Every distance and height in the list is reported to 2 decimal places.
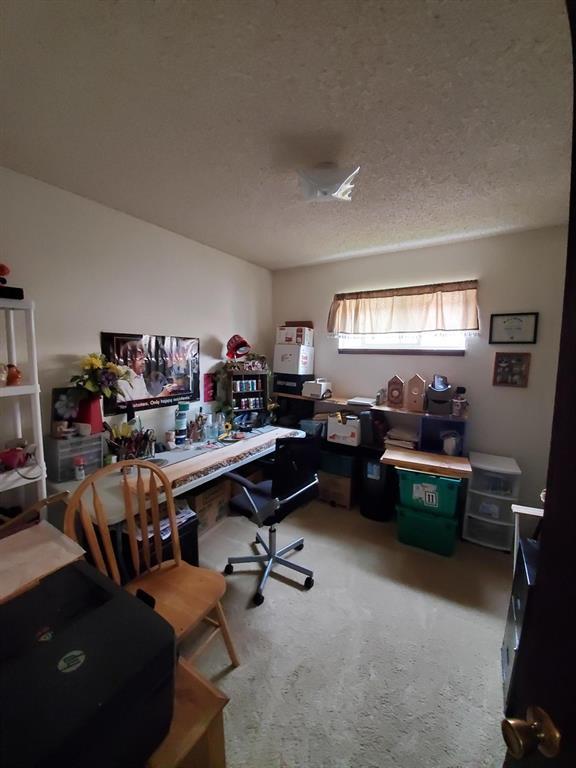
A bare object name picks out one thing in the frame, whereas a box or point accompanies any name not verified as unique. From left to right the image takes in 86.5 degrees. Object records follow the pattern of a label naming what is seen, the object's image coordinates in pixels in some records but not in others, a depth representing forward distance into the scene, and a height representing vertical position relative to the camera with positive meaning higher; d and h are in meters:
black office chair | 1.88 -0.90
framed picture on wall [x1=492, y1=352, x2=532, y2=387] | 2.42 -0.07
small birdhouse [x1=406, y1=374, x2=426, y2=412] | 2.65 -0.30
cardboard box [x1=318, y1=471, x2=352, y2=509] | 2.94 -1.28
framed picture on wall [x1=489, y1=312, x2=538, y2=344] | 2.37 +0.25
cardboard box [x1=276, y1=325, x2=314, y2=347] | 3.23 +0.24
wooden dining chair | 1.24 -1.03
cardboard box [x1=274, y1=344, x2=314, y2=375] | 3.23 -0.01
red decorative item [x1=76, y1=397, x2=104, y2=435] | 1.92 -0.36
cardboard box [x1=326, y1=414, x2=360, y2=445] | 2.83 -0.69
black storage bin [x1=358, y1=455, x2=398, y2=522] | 2.71 -1.18
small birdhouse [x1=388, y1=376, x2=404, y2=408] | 2.79 -0.31
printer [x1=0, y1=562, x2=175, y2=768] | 0.50 -0.62
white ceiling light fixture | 1.47 +0.86
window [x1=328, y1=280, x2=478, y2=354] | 2.61 +0.37
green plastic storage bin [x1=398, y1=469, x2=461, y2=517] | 2.28 -1.02
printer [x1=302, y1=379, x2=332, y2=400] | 3.13 -0.32
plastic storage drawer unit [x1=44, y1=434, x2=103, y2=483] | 1.79 -0.60
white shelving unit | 1.44 -0.18
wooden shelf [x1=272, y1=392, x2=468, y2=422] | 2.50 -0.45
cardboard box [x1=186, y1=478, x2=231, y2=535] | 2.38 -1.20
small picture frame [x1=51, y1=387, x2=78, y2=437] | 1.83 -0.35
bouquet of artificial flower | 1.87 -0.14
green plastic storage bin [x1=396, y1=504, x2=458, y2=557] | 2.29 -1.32
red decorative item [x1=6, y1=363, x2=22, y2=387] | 1.51 -0.11
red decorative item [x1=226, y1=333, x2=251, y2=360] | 3.00 +0.09
